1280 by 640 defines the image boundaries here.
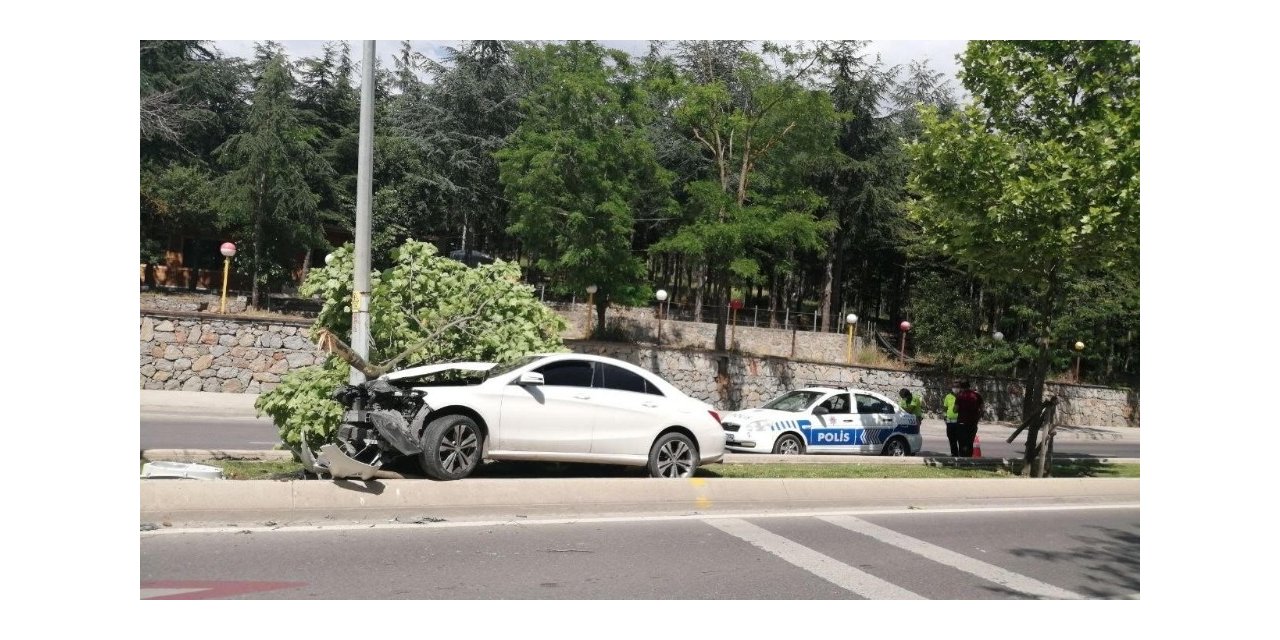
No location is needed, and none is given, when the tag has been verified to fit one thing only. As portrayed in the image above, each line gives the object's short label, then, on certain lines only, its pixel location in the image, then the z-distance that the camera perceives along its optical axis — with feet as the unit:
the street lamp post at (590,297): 93.35
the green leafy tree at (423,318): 33.30
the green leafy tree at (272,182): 96.37
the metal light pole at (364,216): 32.19
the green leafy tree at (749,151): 88.07
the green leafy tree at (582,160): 88.58
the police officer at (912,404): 65.87
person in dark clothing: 59.41
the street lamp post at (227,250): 82.53
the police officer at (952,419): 60.34
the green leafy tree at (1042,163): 41.91
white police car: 57.16
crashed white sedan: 30.42
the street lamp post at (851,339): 104.78
